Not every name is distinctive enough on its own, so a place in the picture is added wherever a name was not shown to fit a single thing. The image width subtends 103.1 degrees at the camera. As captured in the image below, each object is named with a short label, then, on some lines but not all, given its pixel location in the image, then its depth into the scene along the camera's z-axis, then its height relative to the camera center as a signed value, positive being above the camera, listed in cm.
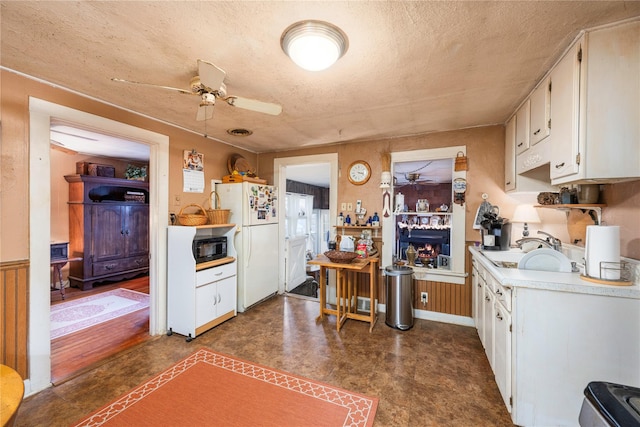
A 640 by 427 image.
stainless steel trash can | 302 -102
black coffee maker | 269 -21
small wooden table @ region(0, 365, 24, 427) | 88 -70
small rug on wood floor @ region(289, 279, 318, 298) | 445 -140
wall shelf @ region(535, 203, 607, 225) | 179 +6
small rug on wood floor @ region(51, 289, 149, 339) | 310 -138
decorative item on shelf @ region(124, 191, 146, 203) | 502 +32
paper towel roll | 150 -21
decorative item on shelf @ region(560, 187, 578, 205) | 195 +14
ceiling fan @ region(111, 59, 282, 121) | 160 +81
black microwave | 288 -43
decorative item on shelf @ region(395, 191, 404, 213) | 355 +13
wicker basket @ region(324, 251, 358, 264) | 292 -50
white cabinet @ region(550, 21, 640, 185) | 135 +60
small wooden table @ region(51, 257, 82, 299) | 394 -84
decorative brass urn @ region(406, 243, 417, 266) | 333 -55
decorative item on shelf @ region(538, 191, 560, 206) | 220 +14
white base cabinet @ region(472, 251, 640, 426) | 144 -79
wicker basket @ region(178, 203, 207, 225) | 290 -7
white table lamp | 260 -2
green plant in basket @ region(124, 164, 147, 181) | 516 +82
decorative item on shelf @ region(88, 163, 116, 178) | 456 +78
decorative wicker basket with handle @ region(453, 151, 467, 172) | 308 +63
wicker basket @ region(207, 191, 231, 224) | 325 -3
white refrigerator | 351 -31
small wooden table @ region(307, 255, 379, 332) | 294 -98
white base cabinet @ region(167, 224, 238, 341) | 279 -88
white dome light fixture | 136 +95
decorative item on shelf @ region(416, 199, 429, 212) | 348 +11
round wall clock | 362 +60
